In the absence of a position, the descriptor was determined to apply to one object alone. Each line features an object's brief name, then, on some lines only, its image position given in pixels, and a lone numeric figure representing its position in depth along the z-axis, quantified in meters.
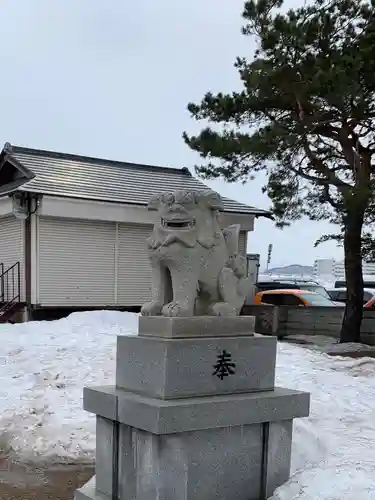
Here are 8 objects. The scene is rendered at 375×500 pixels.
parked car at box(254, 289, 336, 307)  18.86
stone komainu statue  4.75
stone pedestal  4.23
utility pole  41.56
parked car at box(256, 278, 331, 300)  24.41
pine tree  11.97
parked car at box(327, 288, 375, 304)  23.71
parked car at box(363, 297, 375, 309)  19.63
